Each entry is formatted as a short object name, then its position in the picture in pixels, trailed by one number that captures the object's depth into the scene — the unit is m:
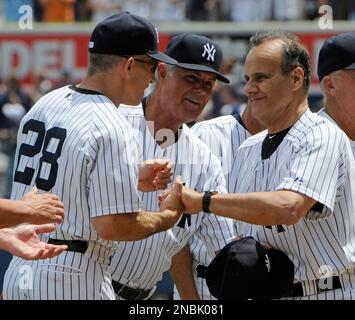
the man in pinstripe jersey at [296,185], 8.72
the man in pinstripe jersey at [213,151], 11.58
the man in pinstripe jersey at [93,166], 8.45
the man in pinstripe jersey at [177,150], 10.34
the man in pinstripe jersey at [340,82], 10.04
